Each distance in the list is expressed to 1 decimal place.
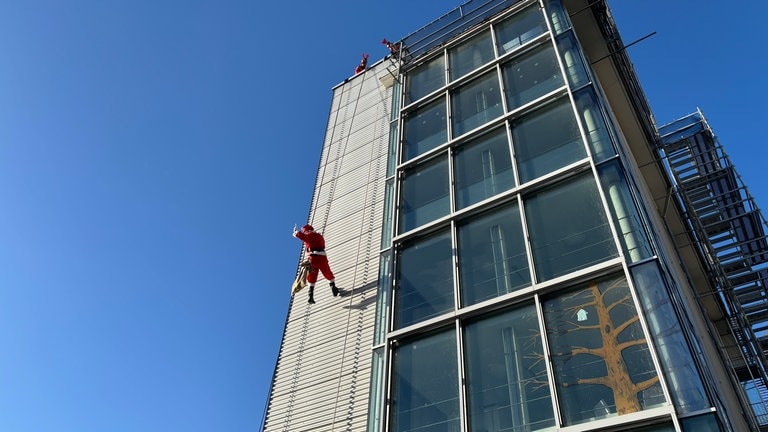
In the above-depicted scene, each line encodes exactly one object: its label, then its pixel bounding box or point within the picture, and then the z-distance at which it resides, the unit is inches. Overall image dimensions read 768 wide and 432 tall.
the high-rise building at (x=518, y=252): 304.0
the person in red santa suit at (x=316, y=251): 523.8
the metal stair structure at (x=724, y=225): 668.7
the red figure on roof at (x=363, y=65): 862.8
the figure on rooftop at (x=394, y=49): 706.8
